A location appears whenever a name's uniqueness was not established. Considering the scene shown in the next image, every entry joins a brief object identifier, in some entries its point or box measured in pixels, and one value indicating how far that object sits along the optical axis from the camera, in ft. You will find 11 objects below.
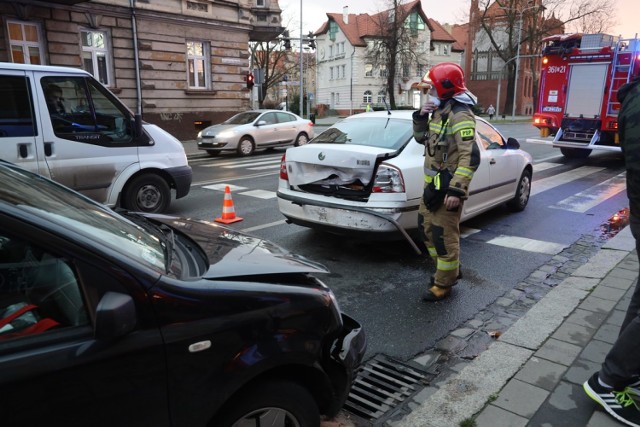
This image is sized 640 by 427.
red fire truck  41.73
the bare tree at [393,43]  138.51
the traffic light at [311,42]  105.29
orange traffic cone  23.72
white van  19.47
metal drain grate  9.82
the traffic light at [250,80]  75.20
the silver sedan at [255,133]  53.01
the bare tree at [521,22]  165.07
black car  5.23
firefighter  13.42
